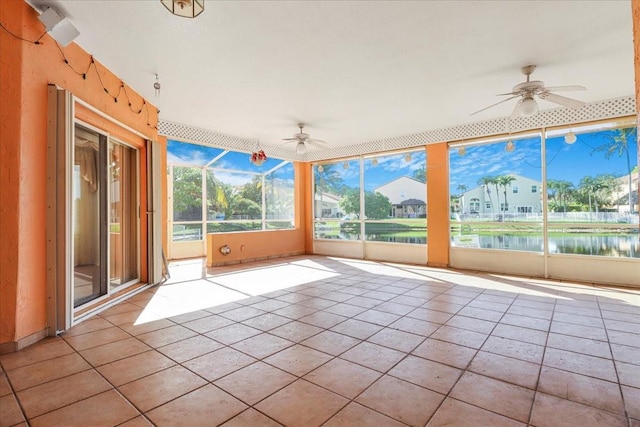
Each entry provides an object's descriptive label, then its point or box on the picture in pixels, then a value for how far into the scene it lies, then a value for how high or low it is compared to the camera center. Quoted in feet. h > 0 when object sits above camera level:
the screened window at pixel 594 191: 17.25 +1.27
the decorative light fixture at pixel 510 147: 19.12 +4.13
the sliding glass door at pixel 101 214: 12.34 +0.46
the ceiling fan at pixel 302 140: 20.72 +5.23
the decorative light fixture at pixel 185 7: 7.36 +5.06
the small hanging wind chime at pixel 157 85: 14.06 +6.11
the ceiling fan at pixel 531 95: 12.72 +4.89
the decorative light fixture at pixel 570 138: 17.13 +4.09
